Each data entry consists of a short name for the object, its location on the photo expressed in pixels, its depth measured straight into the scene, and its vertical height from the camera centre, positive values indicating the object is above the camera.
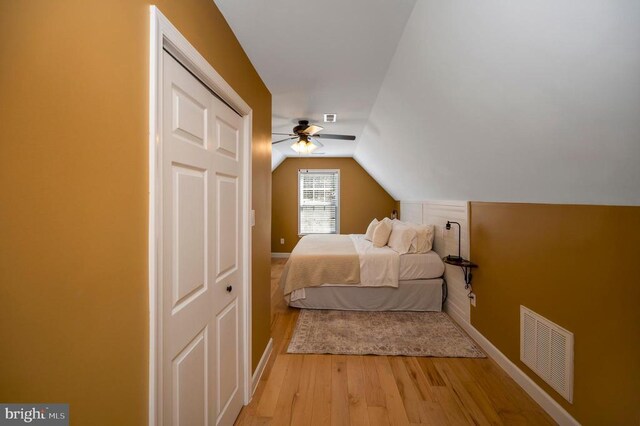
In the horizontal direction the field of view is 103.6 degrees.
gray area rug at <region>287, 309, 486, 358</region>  2.43 -1.35
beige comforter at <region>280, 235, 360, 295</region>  3.29 -0.80
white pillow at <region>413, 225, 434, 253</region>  3.46 -0.41
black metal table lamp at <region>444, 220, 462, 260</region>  2.85 -0.26
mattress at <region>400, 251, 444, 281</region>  3.30 -0.77
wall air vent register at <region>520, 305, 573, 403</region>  1.58 -0.97
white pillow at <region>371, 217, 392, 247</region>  3.85 -0.40
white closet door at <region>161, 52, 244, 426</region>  0.99 -0.22
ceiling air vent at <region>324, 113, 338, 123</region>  3.22 +1.20
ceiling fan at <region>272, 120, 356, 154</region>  3.43 +1.05
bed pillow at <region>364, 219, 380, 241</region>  4.35 -0.39
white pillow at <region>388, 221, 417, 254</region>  3.45 -0.42
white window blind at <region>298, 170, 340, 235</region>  6.44 +0.10
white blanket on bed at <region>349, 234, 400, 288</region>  3.26 -0.78
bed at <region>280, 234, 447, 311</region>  3.29 -0.95
